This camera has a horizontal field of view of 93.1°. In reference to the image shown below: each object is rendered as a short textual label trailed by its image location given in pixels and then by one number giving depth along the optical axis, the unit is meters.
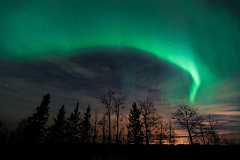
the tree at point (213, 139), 35.37
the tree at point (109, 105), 28.92
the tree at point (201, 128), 31.41
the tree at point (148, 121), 30.91
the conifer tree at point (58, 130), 37.36
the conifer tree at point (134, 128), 32.97
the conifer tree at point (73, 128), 42.28
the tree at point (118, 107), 29.08
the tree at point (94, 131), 47.38
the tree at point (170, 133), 46.83
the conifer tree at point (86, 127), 43.85
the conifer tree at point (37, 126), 30.53
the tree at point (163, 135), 41.16
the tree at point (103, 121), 30.97
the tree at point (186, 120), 32.15
